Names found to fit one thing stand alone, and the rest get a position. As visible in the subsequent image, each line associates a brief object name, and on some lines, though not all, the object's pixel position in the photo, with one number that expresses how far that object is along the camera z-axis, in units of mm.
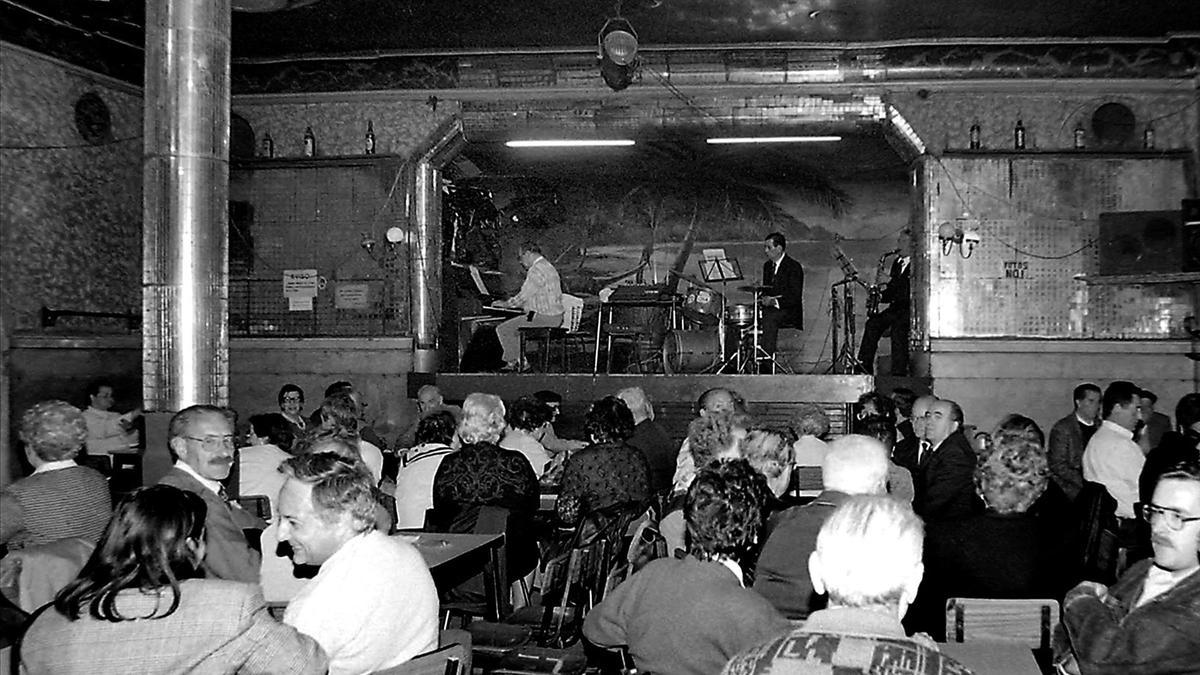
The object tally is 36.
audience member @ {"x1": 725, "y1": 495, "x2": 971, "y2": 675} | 1786
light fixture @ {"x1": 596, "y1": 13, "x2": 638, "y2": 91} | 9734
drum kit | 11734
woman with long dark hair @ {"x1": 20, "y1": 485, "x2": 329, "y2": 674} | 2238
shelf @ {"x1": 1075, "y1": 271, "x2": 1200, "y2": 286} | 9883
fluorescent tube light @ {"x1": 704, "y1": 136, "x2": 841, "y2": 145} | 11695
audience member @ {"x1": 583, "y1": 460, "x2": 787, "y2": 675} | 2682
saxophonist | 12836
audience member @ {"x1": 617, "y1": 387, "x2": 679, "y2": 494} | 6747
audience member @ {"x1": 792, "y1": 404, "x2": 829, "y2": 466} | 6465
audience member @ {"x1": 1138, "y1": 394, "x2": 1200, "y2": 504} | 4727
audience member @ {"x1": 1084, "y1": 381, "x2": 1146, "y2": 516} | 5992
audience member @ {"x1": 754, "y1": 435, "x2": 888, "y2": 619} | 3477
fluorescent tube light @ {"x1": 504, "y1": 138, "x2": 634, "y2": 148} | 11797
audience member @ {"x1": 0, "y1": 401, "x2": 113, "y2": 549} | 3914
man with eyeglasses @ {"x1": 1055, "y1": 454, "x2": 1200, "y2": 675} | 2502
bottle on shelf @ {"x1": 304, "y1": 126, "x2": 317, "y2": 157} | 11758
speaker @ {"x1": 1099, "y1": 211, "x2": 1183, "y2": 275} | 10156
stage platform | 10562
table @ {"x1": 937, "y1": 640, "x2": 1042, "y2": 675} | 2555
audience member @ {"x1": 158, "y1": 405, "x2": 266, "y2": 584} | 3792
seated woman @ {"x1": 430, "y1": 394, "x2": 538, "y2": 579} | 4996
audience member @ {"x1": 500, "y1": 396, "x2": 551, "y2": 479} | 6613
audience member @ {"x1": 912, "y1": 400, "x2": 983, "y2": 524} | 5051
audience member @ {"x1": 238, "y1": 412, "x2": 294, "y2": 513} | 5512
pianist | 12273
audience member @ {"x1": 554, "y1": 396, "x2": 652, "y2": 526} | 5281
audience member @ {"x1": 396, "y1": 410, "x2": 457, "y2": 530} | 5445
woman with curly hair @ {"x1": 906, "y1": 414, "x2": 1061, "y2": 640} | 3416
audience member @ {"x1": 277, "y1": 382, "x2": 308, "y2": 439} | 8047
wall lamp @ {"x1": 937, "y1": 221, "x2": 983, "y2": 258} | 10875
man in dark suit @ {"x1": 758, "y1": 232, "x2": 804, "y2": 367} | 11844
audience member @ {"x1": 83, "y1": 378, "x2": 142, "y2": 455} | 9555
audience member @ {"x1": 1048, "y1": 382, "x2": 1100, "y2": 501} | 7047
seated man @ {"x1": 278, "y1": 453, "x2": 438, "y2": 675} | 2740
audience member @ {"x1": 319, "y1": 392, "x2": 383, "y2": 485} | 5383
